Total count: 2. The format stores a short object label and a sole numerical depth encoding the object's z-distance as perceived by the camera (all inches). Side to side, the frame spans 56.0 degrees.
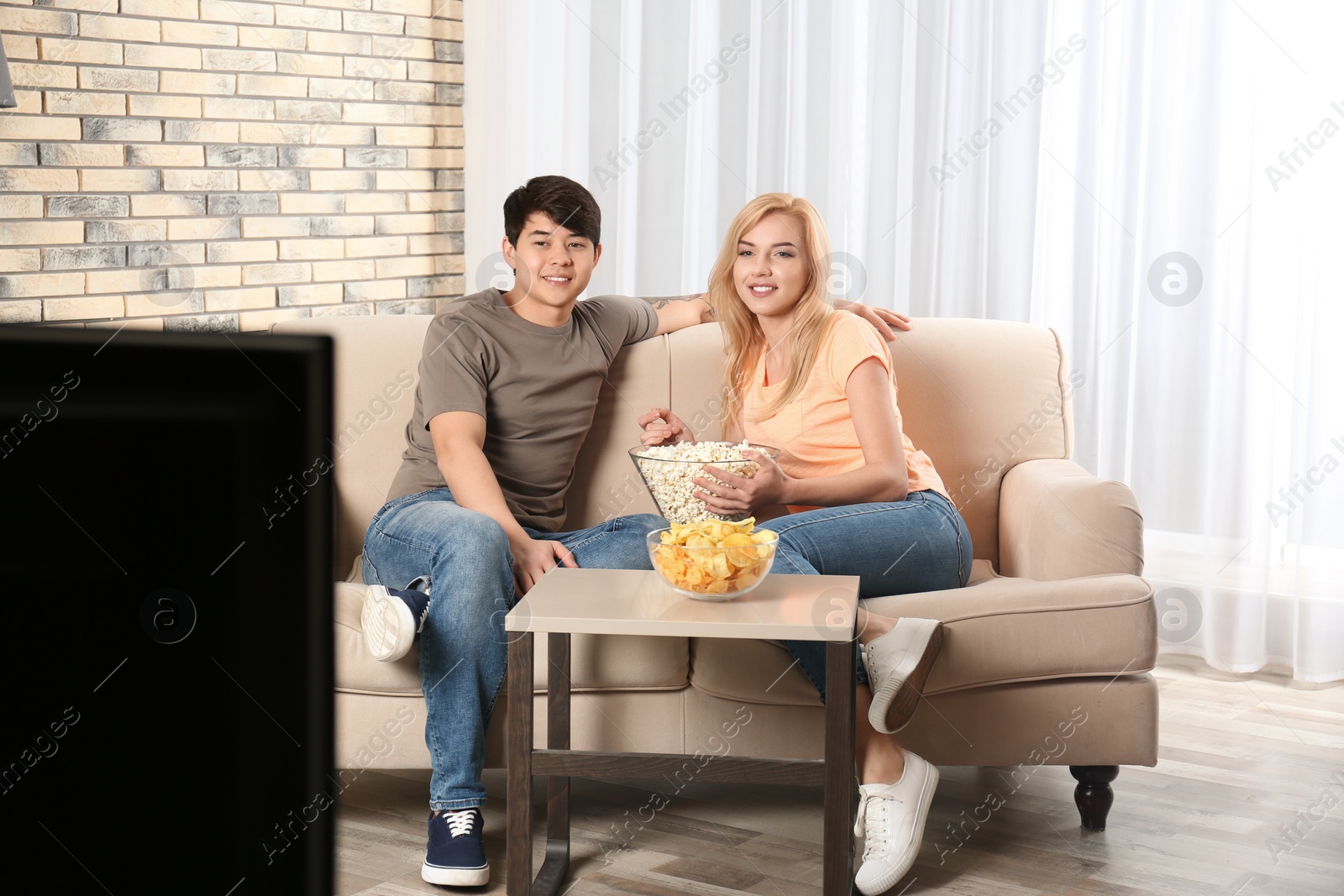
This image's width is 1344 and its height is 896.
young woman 72.3
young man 74.7
